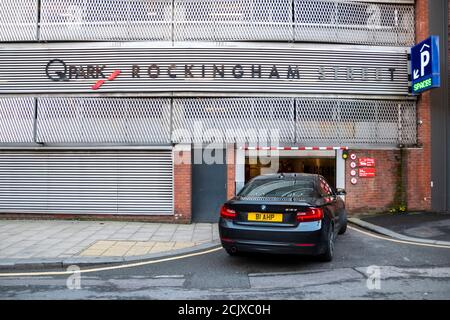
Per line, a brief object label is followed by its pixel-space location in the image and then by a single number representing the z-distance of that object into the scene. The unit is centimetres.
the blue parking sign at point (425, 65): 1015
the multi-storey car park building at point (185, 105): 1065
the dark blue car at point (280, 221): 589
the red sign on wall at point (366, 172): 1117
